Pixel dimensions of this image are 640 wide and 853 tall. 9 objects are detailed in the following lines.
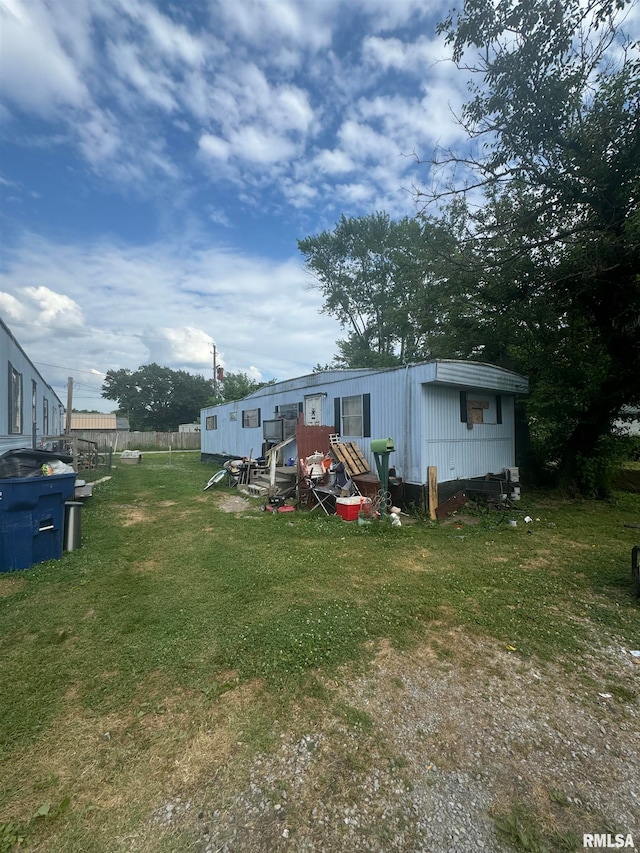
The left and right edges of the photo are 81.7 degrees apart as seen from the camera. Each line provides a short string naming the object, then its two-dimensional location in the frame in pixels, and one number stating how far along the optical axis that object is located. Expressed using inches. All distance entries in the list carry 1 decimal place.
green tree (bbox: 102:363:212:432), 1718.8
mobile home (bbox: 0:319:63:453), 258.2
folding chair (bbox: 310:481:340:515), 297.9
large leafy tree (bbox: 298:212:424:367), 984.3
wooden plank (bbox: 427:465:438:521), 289.3
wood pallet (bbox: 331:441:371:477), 319.3
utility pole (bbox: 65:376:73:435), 517.7
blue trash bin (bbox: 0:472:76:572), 169.9
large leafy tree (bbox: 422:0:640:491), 275.9
